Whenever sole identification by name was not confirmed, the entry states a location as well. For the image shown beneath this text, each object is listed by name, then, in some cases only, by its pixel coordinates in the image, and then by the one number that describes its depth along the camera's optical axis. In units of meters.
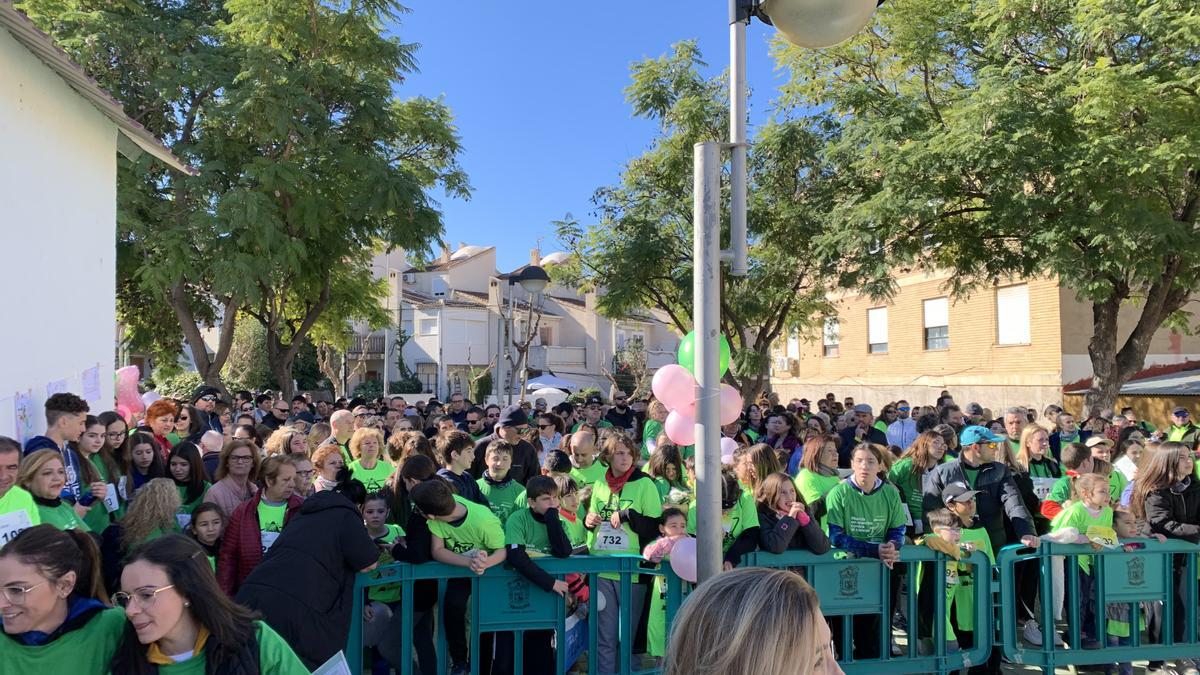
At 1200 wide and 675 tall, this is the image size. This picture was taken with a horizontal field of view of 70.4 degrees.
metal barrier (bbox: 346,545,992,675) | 4.91
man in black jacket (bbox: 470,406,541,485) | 8.11
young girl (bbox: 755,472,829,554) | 5.19
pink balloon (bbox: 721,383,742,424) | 5.88
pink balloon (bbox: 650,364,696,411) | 4.83
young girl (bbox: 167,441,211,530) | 6.45
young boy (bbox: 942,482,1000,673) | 5.72
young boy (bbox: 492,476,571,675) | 4.89
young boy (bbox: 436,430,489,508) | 6.37
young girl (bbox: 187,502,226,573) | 5.05
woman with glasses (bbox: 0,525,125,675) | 2.77
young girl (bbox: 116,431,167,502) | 6.55
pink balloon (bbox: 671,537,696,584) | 4.52
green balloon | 4.76
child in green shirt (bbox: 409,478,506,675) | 4.85
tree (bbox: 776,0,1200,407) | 13.02
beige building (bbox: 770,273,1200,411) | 23.59
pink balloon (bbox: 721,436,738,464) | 8.21
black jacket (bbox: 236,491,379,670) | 3.81
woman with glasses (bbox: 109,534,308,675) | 2.70
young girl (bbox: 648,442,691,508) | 6.81
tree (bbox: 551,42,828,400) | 16.64
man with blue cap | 6.20
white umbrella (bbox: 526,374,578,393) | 37.06
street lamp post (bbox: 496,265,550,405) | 13.77
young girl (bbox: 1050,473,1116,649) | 5.80
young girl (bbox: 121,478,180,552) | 4.72
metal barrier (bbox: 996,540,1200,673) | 5.52
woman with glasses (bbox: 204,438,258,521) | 5.92
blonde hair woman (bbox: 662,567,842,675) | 1.79
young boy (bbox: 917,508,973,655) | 5.39
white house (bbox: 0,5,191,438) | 7.86
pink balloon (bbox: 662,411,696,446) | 5.48
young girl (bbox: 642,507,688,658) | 5.23
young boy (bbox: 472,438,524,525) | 6.54
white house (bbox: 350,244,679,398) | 53.88
